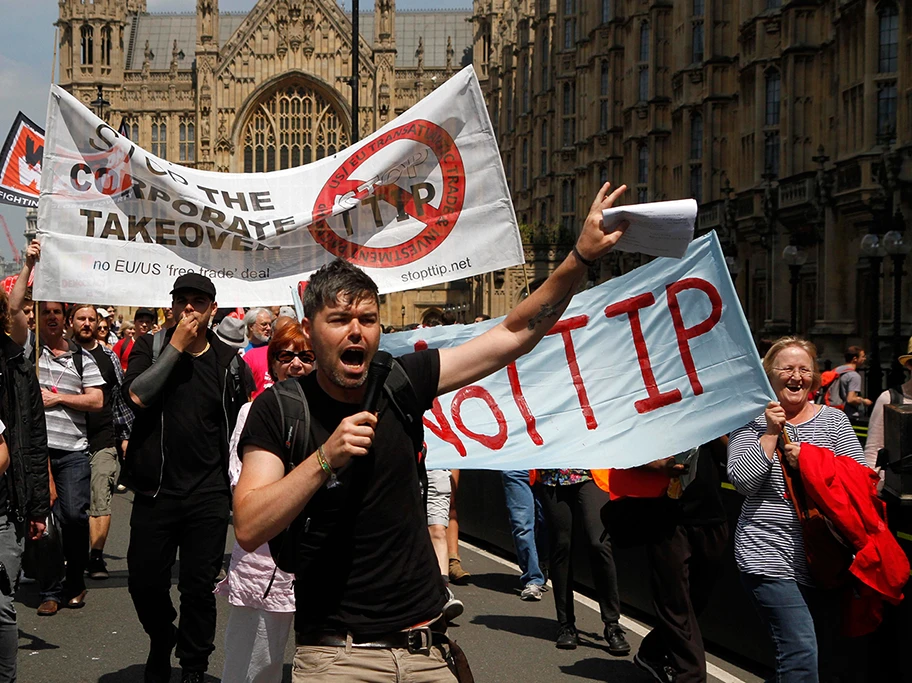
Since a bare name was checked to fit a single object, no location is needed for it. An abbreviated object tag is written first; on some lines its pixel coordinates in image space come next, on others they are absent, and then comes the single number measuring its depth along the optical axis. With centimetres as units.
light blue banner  542
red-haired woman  521
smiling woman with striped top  520
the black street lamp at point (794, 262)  2158
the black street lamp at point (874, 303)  1769
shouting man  334
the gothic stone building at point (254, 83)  7831
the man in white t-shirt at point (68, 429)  799
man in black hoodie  579
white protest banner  703
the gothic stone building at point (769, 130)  2172
